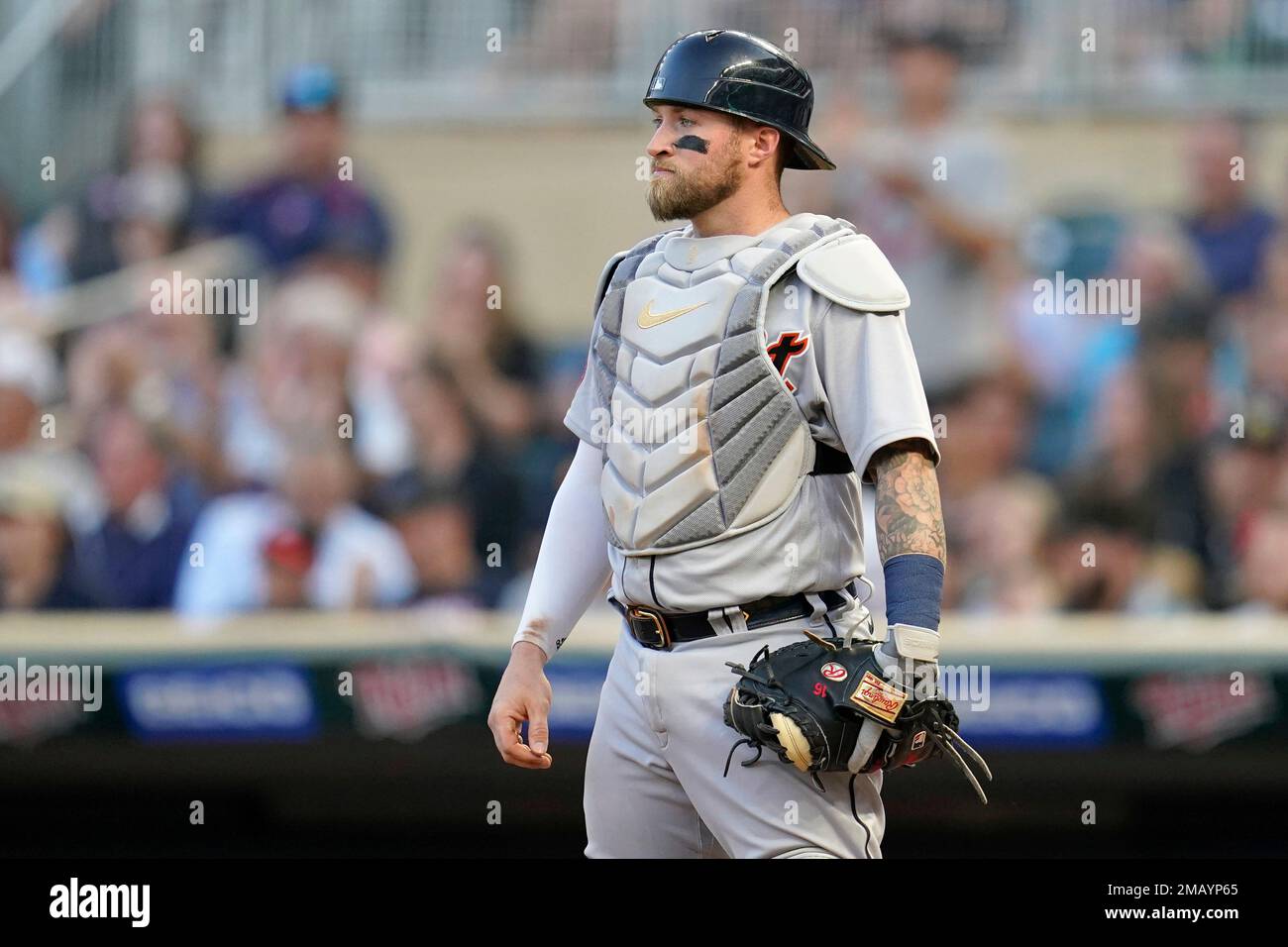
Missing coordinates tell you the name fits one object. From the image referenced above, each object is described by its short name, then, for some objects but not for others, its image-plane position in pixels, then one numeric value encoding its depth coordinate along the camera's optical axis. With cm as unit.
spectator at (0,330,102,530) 1182
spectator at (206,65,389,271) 1230
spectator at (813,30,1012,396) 1155
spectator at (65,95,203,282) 1239
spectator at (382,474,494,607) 1131
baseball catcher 485
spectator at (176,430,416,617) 1133
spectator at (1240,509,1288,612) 1078
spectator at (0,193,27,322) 1239
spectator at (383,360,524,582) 1148
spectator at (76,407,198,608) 1152
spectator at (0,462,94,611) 1155
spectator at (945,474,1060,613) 1106
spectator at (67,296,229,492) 1192
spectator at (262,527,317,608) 1130
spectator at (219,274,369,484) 1176
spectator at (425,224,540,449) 1178
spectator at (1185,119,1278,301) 1149
